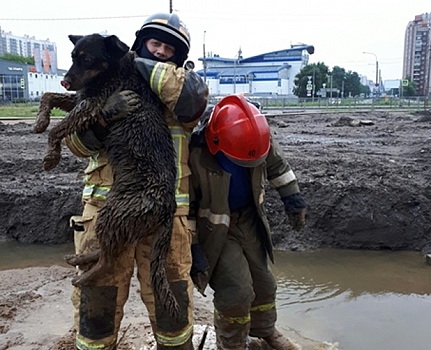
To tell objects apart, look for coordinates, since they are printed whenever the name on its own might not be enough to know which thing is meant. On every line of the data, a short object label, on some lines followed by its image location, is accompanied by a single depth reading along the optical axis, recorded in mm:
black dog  2486
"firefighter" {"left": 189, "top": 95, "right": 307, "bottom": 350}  2973
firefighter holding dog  2611
